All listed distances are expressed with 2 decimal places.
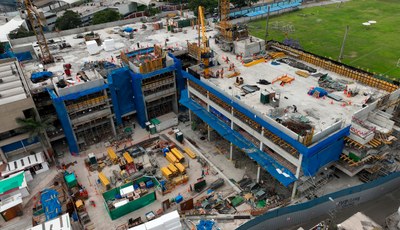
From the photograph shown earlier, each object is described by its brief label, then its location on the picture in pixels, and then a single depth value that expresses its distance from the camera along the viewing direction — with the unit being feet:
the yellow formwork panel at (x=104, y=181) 175.11
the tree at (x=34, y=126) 180.75
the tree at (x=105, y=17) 415.85
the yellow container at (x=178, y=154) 194.29
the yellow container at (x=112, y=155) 196.46
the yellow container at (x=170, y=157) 192.76
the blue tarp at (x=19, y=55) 257.50
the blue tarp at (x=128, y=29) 301.26
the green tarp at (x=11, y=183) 166.40
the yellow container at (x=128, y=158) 191.72
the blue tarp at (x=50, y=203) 156.46
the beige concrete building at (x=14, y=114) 179.32
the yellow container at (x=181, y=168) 183.79
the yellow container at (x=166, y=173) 180.43
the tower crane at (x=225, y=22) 238.48
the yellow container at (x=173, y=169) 182.05
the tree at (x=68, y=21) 436.35
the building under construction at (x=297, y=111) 146.92
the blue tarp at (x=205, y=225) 148.15
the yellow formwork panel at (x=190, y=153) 199.10
